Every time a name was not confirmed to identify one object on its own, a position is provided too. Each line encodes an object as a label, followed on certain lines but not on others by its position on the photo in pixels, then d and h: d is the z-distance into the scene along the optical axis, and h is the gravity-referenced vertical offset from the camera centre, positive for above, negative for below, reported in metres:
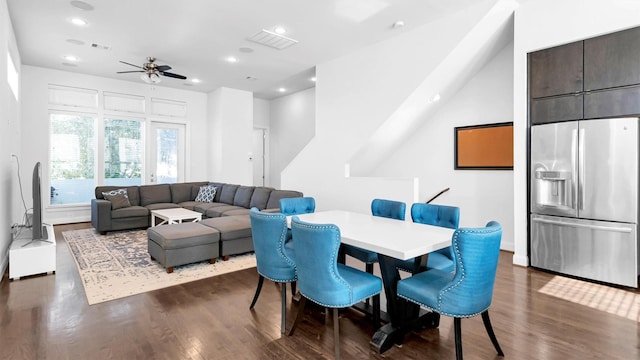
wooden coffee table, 5.38 -0.63
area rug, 3.38 -1.09
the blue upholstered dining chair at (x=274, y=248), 2.50 -0.54
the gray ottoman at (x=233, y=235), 4.30 -0.75
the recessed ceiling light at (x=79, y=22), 4.52 +2.14
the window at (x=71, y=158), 7.05 +0.43
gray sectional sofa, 4.45 -0.56
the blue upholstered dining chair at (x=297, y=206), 3.66 -0.31
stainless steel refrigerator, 3.40 -0.21
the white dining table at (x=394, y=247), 2.09 -0.43
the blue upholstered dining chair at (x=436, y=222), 2.69 -0.39
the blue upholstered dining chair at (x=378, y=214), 3.00 -0.36
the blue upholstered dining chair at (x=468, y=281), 1.90 -0.60
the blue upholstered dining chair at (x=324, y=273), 2.05 -0.60
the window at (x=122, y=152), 7.63 +0.60
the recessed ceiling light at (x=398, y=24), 4.62 +2.17
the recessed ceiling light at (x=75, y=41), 5.25 +2.17
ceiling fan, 5.93 +1.93
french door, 8.23 +0.64
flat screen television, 3.79 -0.34
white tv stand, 3.59 -0.88
